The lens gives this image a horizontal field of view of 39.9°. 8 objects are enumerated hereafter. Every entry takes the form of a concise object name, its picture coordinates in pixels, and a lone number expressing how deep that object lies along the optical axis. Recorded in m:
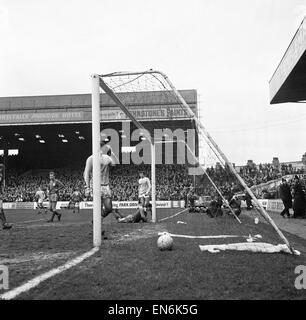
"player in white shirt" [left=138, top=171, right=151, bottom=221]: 14.92
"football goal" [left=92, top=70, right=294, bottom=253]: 7.57
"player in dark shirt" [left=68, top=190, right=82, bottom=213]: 34.32
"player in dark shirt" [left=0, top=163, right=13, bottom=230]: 11.73
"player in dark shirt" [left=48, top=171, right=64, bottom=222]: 16.65
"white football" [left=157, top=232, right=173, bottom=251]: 6.74
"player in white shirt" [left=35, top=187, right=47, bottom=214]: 30.31
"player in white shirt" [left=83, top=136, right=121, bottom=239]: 9.50
